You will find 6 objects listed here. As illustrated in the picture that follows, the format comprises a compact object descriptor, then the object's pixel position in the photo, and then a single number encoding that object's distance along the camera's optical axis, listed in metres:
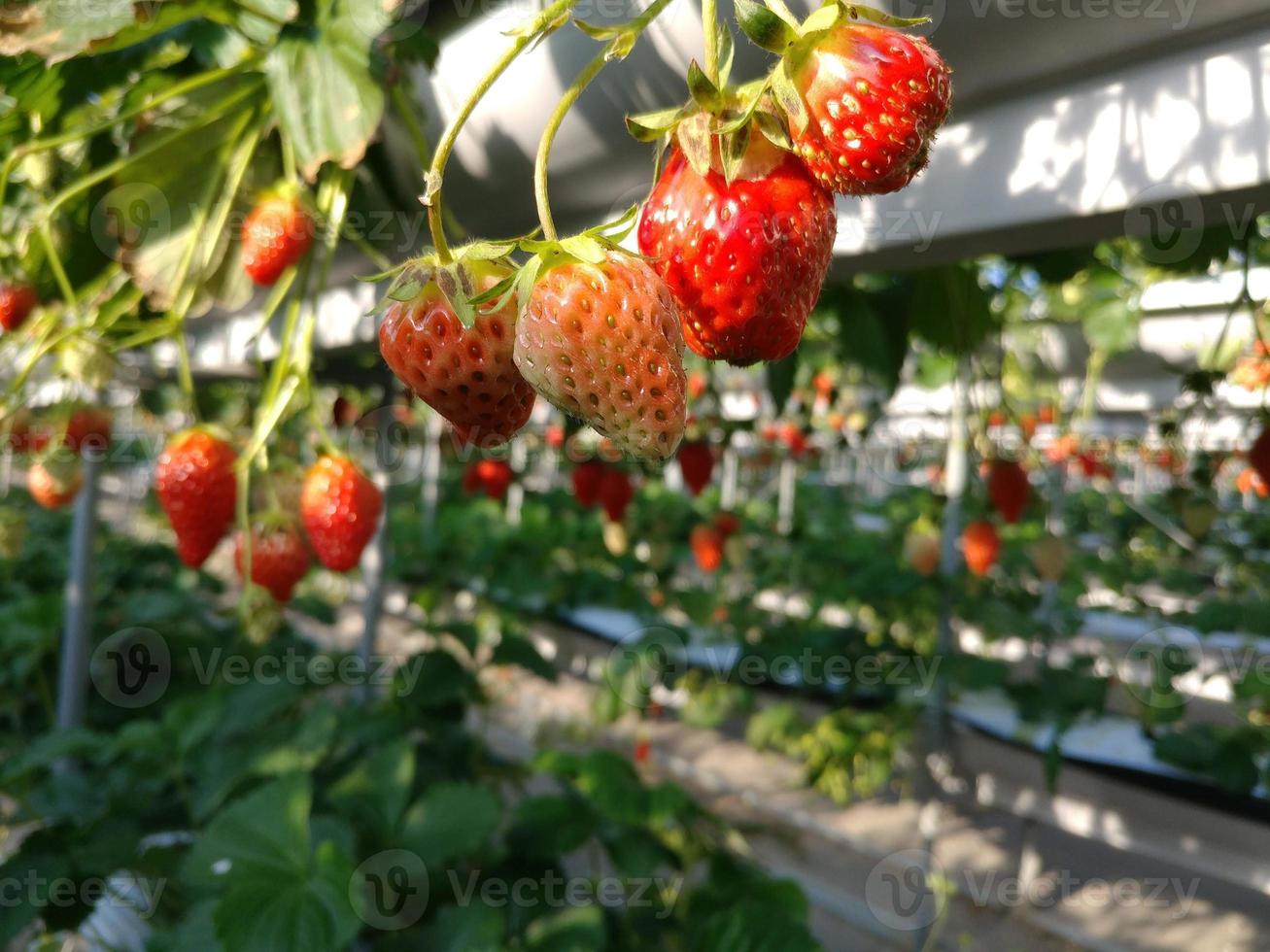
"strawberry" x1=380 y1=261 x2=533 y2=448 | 0.27
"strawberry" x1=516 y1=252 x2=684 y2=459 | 0.24
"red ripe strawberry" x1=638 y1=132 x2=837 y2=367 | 0.25
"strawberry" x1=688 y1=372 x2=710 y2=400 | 1.94
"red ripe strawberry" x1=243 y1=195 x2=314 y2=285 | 0.63
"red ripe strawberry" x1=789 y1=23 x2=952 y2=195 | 0.23
